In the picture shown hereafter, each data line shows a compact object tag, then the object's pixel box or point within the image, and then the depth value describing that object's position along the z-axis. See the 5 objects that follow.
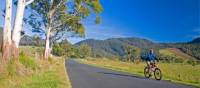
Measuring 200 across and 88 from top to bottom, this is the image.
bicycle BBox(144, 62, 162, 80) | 10.92
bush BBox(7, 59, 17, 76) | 7.62
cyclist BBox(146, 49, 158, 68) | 11.17
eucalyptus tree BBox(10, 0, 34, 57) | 8.80
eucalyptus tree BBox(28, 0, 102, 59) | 16.13
